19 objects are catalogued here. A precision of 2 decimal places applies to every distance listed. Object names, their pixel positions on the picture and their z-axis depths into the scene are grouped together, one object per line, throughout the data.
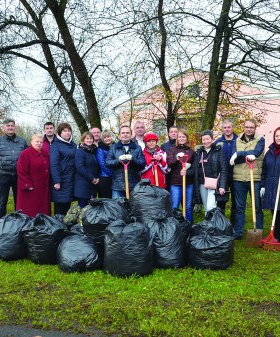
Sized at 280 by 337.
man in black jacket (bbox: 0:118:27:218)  6.28
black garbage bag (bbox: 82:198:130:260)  4.53
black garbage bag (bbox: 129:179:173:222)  4.86
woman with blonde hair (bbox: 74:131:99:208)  5.85
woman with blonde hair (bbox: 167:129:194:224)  5.95
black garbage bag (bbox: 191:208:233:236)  4.56
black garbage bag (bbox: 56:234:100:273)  4.35
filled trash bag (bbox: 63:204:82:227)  5.47
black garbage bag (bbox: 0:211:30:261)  4.89
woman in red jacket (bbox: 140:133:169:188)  5.91
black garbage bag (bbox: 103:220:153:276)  4.13
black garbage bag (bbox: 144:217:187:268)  4.41
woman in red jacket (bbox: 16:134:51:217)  5.79
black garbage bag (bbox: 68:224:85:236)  4.75
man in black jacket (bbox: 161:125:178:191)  6.60
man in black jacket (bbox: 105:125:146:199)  5.71
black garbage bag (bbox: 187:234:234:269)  4.41
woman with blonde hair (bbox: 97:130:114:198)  6.12
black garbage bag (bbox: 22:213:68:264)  4.71
